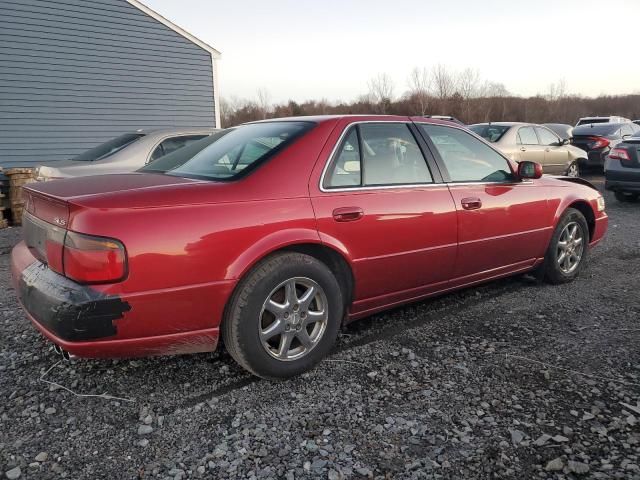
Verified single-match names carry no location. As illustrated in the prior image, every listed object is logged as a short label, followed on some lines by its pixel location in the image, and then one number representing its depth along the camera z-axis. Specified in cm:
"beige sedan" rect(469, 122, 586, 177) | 1020
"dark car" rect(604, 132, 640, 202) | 838
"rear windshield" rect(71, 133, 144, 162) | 640
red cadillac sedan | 224
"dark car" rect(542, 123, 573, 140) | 1913
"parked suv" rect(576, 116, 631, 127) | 1944
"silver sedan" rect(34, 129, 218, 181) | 601
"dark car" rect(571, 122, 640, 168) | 1343
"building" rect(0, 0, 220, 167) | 1062
